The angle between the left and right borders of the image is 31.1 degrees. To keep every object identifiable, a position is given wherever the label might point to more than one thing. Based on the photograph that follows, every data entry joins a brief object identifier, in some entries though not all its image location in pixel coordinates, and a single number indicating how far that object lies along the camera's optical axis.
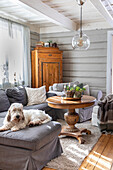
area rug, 2.64
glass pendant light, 3.67
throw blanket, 3.83
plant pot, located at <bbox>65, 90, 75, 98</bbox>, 3.57
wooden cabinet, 5.44
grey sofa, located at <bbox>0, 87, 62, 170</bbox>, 2.36
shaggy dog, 2.65
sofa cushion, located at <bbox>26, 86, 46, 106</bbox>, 4.50
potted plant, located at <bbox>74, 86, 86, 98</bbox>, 3.56
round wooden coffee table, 3.28
